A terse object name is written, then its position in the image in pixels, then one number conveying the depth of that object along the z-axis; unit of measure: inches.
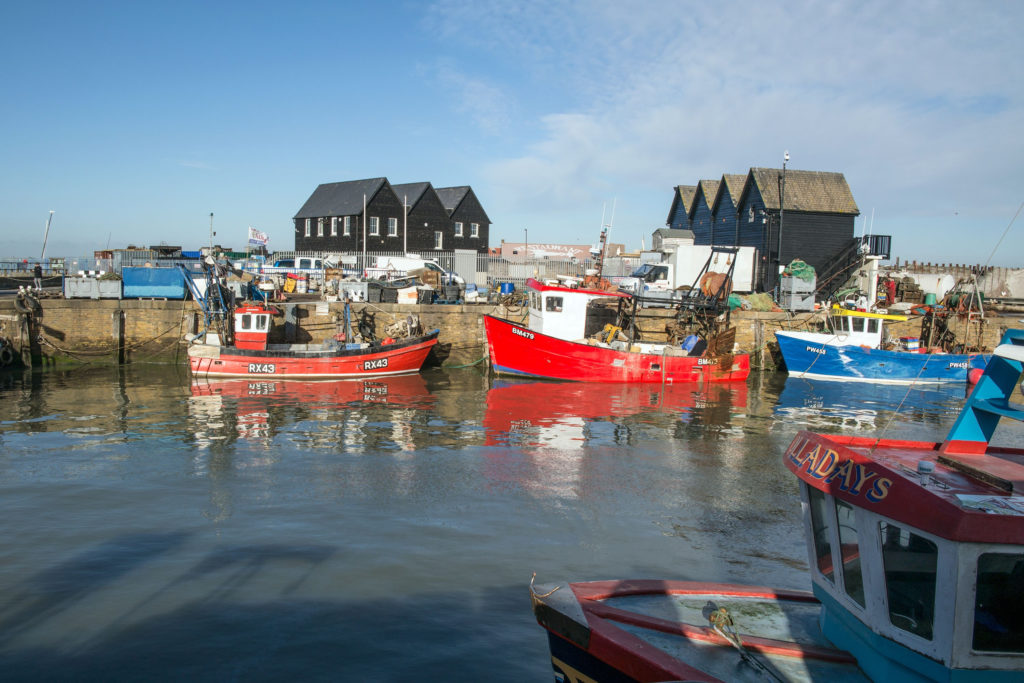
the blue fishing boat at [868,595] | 131.0
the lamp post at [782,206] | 1268.5
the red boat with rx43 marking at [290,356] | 821.9
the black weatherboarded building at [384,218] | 1681.8
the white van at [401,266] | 1229.8
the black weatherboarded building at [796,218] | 1306.6
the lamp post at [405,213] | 1567.2
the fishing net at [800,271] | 1139.3
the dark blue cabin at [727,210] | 1423.5
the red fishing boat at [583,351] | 842.8
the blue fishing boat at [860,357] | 887.7
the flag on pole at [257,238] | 1100.5
